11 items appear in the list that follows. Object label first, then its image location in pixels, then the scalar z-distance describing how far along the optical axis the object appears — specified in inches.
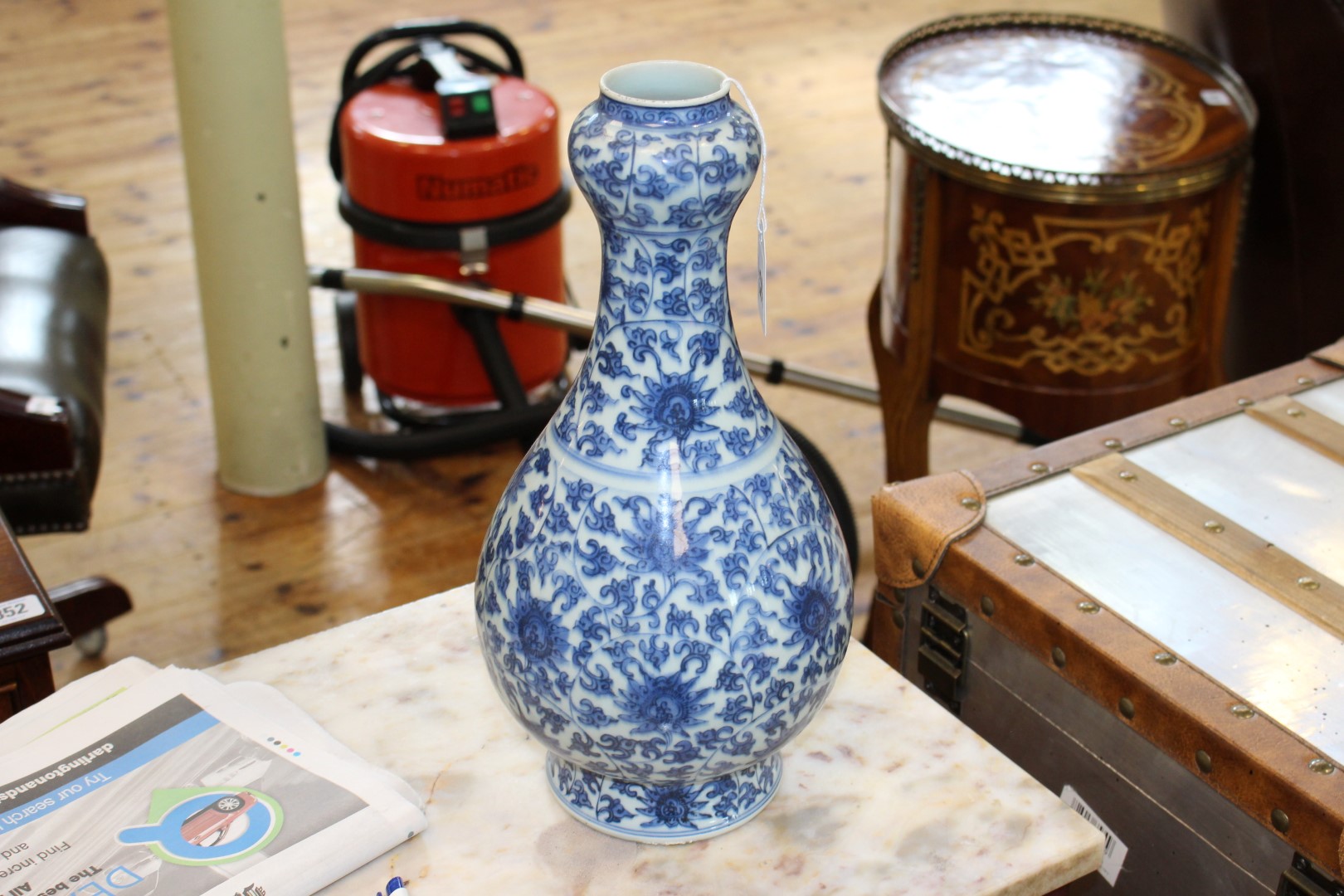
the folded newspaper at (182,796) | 58.7
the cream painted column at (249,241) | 96.8
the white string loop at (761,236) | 56.4
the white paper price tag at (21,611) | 65.1
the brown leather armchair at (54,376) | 83.3
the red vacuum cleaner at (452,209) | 108.0
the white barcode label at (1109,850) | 66.1
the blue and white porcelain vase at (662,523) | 56.6
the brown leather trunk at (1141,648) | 61.9
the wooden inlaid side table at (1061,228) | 86.5
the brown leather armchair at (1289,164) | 90.9
